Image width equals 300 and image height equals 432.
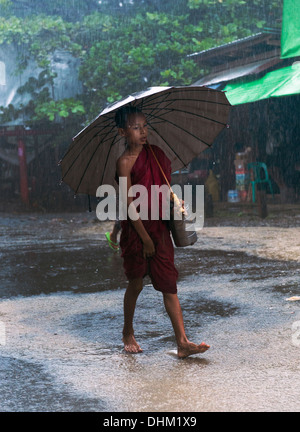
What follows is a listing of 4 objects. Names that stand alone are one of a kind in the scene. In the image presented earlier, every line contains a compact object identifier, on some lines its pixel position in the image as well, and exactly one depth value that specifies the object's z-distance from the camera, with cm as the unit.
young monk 415
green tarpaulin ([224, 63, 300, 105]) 1262
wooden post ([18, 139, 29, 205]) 1978
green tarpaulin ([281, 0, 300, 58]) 1034
